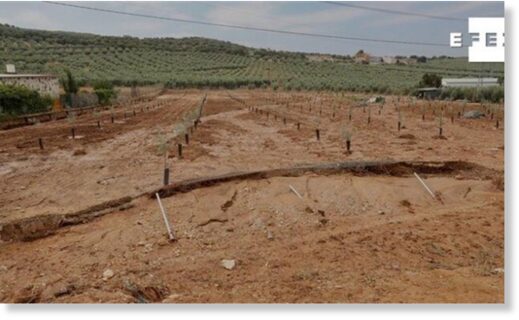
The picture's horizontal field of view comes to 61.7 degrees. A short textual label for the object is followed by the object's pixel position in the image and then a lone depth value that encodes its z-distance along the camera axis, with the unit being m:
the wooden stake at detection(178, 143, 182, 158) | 8.80
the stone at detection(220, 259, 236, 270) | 4.16
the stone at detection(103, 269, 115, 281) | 3.97
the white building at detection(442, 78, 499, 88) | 28.60
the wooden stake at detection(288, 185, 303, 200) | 5.80
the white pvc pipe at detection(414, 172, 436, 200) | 6.21
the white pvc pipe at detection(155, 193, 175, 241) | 4.76
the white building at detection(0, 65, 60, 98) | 17.47
